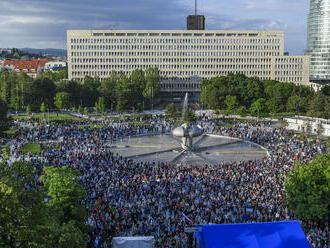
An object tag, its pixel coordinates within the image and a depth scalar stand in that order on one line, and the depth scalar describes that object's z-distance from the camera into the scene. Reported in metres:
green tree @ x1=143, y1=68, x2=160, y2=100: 98.14
